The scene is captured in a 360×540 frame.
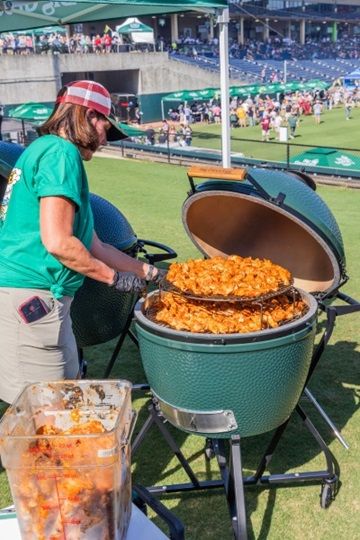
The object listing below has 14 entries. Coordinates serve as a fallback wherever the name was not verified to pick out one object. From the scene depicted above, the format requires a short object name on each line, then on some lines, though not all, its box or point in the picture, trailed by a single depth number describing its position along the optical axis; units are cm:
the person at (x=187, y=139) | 2347
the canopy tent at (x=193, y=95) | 3828
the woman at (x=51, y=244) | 277
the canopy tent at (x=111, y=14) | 584
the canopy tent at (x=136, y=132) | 2285
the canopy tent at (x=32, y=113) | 2778
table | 204
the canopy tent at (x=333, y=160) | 1595
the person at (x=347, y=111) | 3866
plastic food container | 185
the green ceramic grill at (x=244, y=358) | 293
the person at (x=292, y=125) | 3120
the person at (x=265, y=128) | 3023
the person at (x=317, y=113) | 3638
